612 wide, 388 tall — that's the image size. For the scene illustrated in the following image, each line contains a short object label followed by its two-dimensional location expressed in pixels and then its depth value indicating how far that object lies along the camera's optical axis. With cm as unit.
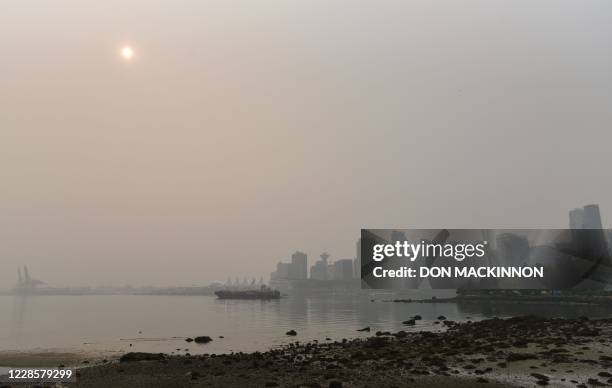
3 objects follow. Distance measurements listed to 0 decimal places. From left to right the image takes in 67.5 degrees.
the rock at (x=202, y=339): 5082
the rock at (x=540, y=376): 2377
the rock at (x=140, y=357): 3541
